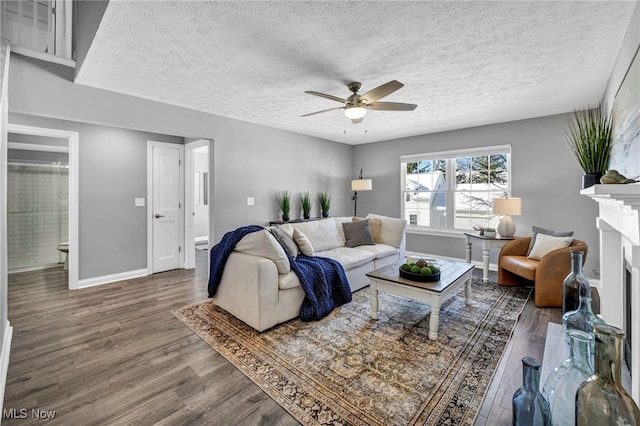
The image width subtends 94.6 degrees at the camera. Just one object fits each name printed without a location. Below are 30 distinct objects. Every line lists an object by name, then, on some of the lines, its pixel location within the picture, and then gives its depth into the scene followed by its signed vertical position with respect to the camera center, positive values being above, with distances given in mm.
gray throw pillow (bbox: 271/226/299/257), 3215 -306
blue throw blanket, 2916 -686
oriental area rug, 1754 -1114
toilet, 4830 -601
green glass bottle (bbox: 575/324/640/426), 682 -425
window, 4910 +496
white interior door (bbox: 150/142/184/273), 4668 +117
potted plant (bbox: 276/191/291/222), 5043 +171
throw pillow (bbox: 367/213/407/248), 4609 -288
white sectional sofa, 2666 -660
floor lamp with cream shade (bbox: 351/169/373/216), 5738 +549
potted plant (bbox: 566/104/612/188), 2494 +529
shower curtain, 4820 -11
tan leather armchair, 3238 -686
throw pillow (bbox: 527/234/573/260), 3473 -382
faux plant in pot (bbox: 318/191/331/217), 5770 +175
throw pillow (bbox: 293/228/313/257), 3521 -362
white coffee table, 2545 -669
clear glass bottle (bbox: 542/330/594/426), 832 -478
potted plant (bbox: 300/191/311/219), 5383 +127
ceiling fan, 2715 +1070
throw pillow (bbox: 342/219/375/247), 4410 -308
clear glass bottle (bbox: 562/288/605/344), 1134 -413
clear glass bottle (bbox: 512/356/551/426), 794 -519
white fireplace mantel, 1128 -260
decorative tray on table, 2732 -551
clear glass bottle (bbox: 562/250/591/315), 1272 -315
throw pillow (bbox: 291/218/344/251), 4035 -286
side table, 4156 -442
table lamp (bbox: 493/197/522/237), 4105 +24
